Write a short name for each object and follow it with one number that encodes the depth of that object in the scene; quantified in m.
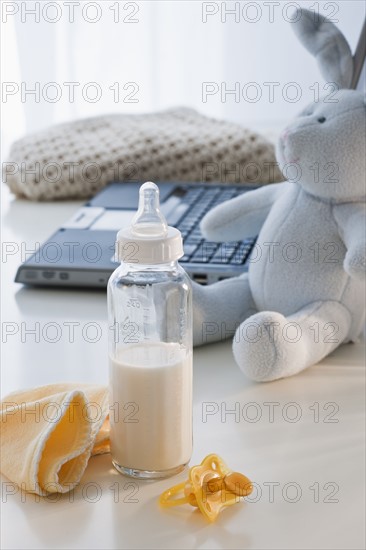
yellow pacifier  1.14
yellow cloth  1.15
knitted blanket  1.95
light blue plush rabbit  1.32
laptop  1.54
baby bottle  1.14
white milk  1.16
